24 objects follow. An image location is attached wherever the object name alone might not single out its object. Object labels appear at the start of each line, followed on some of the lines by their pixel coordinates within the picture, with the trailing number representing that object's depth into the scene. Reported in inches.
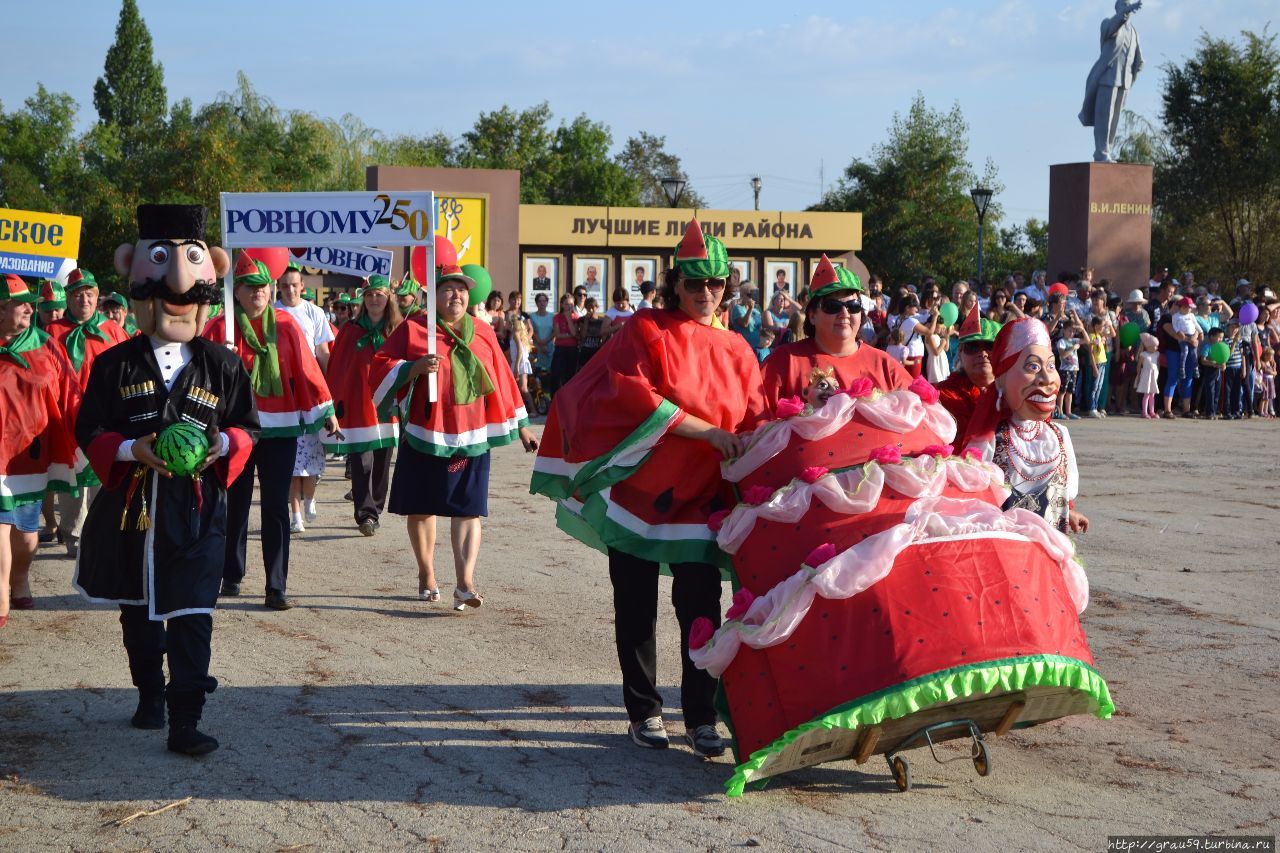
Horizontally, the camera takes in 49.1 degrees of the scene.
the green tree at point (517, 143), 2404.0
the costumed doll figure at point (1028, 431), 229.3
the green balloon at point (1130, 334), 888.3
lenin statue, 1088.2
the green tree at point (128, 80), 3053.6
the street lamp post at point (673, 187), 1192.8
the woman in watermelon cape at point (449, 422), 318.0
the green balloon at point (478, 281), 337.4
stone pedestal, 1048.2
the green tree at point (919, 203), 1852.9
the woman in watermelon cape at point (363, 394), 414.3
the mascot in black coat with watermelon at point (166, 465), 214.5
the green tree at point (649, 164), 2962.6
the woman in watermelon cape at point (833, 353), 223.6
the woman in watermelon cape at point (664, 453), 216.7
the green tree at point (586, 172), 2377.0
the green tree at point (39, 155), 1748.3
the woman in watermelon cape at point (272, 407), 327.3
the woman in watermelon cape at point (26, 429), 304.0
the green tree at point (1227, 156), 1512.1
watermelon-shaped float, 178.9
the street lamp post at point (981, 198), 1091.9
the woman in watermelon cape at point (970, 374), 275.7
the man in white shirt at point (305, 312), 425.1
